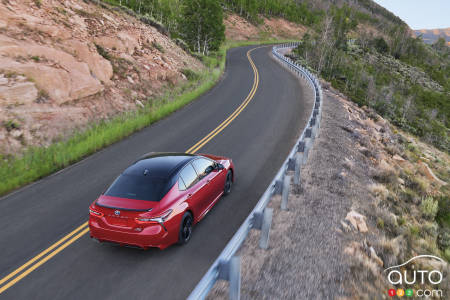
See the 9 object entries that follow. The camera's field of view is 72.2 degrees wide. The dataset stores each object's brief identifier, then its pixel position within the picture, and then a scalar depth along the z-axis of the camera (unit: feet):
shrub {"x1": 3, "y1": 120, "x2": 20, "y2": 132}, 34.47
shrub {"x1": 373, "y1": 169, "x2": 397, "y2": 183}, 33.32
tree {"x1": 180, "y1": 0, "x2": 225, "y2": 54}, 114.52
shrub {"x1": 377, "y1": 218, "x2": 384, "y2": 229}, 23.36
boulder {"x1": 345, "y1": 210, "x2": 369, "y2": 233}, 22.00
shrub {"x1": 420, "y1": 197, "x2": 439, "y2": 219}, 30.50
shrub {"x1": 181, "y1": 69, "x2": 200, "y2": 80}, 74.59
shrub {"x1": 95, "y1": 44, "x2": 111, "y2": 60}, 55.57
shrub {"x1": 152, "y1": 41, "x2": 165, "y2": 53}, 72.62
